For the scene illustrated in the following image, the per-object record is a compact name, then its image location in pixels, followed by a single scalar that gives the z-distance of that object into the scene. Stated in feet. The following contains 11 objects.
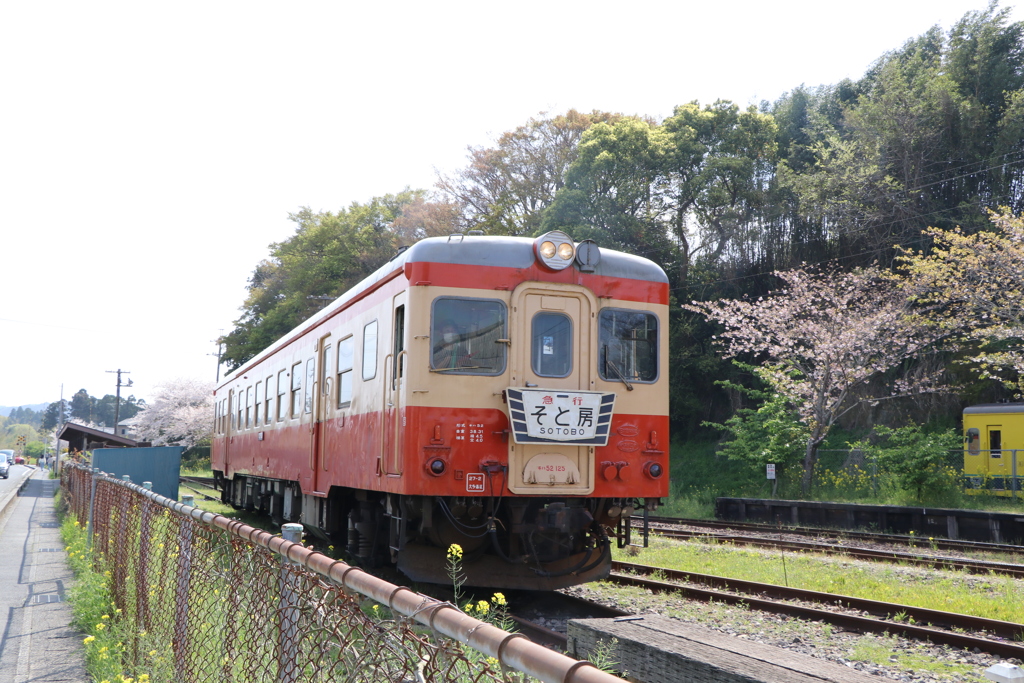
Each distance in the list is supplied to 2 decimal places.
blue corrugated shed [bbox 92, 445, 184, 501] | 53.83
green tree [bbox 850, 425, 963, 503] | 56.54
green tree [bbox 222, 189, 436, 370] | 126.21
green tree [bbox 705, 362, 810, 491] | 69.97
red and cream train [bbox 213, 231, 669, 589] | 22.77
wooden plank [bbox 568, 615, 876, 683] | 13.43
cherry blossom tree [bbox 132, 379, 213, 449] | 167.73
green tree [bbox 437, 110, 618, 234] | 107.45
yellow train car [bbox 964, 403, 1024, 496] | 59.06
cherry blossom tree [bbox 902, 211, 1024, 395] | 58.65
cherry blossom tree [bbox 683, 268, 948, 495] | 70.59
